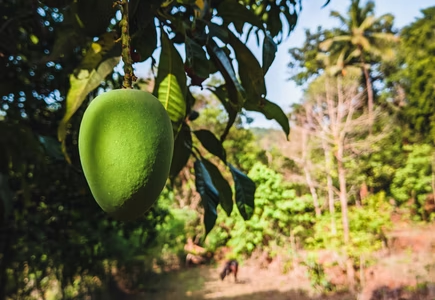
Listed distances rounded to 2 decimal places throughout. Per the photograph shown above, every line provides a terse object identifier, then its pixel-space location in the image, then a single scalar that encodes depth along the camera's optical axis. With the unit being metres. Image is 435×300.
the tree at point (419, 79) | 13.59
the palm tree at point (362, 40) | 17.52
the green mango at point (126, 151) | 0.37
